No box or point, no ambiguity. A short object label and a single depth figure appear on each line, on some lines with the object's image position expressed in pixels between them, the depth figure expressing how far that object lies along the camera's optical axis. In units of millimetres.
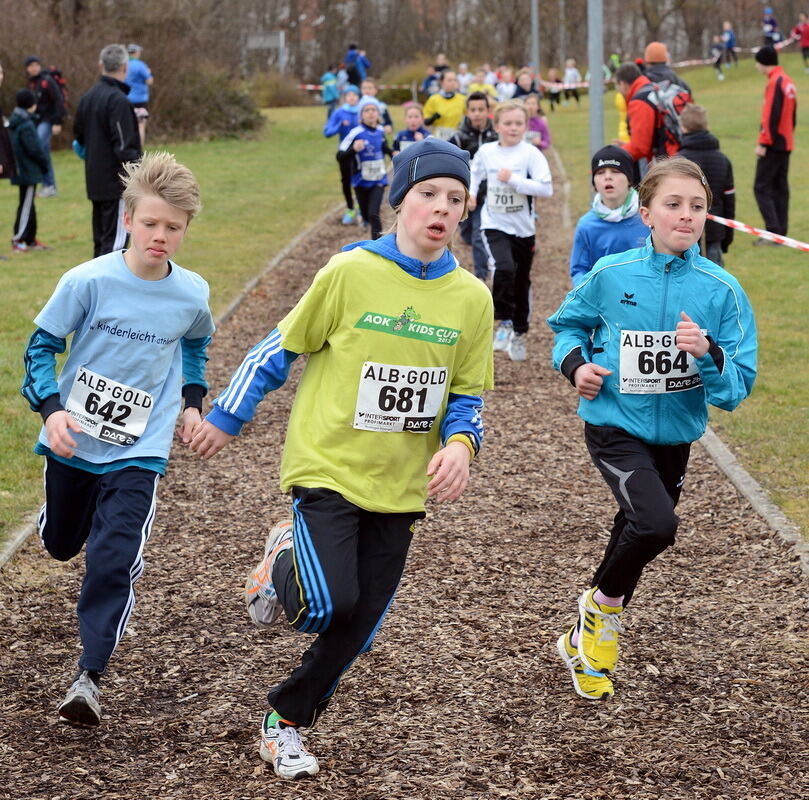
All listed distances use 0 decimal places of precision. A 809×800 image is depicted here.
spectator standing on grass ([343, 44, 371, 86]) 36938
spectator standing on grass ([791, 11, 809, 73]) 50031
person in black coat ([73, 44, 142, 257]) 12562
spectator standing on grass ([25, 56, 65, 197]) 21484
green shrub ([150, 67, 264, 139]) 32531
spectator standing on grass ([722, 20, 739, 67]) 55188
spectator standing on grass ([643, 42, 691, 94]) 13123
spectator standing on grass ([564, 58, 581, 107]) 50031
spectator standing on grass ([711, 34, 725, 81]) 54062
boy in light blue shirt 4234
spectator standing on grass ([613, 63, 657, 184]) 12484
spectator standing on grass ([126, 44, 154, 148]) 26172
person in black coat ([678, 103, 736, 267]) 12102
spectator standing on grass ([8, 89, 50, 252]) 15500
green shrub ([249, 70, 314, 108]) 50441
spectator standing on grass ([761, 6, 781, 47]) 53312
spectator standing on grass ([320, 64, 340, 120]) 36625
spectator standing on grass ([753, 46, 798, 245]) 14859
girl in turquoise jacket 4480
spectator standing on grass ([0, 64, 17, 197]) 13898
